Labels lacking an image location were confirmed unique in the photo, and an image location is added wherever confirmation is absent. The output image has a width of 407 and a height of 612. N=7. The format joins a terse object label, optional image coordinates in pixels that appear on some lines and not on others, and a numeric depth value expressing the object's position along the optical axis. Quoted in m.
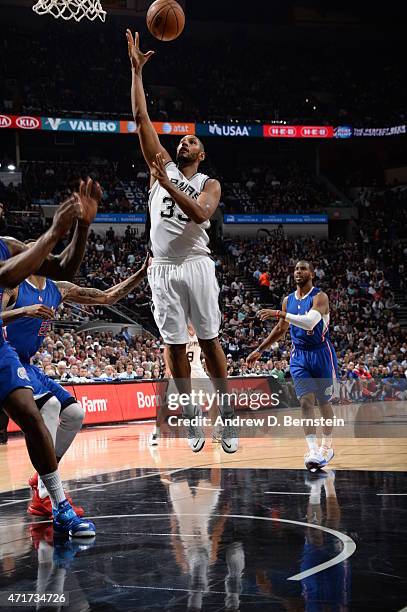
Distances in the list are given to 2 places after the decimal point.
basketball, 6.24
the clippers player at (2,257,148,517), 6.36
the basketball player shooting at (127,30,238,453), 6.03
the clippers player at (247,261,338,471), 9.14
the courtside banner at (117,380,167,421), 17.05
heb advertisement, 32.94
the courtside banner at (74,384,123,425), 15.69
